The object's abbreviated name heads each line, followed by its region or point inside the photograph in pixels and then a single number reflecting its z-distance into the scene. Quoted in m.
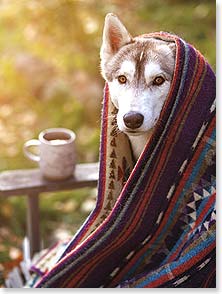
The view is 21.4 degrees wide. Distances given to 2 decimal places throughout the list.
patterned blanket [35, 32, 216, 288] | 1.20
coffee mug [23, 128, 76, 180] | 1.44
